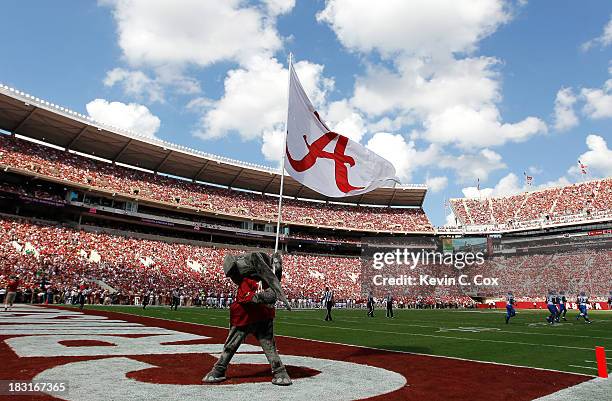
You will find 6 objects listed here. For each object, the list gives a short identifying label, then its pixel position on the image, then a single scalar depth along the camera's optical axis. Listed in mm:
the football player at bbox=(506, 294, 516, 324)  20969
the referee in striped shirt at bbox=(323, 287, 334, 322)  22344
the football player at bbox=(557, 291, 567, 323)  24200
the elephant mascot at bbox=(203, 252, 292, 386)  6230
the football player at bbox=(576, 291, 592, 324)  22719
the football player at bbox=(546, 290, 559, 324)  20906
